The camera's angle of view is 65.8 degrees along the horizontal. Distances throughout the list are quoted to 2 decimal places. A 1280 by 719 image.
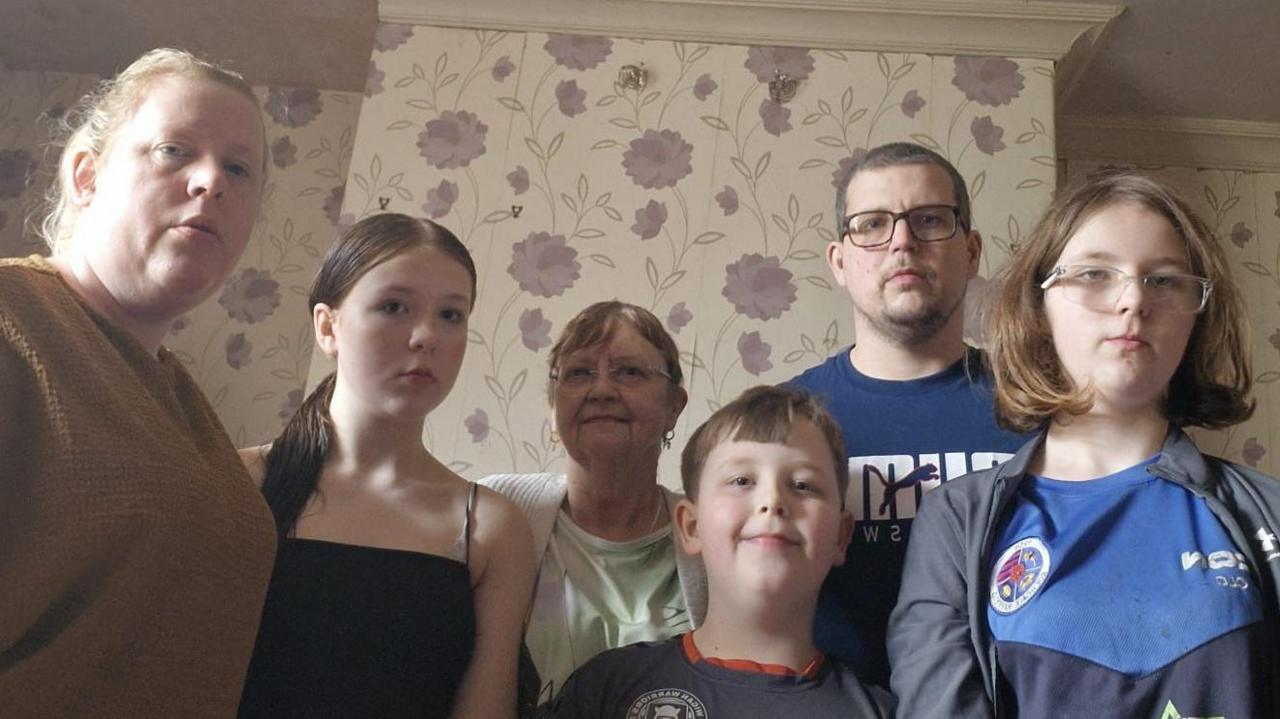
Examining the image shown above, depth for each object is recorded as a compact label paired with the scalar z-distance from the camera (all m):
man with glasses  1.26
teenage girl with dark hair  1.07
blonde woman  0.74
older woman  1.22
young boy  1.06
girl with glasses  0.88
